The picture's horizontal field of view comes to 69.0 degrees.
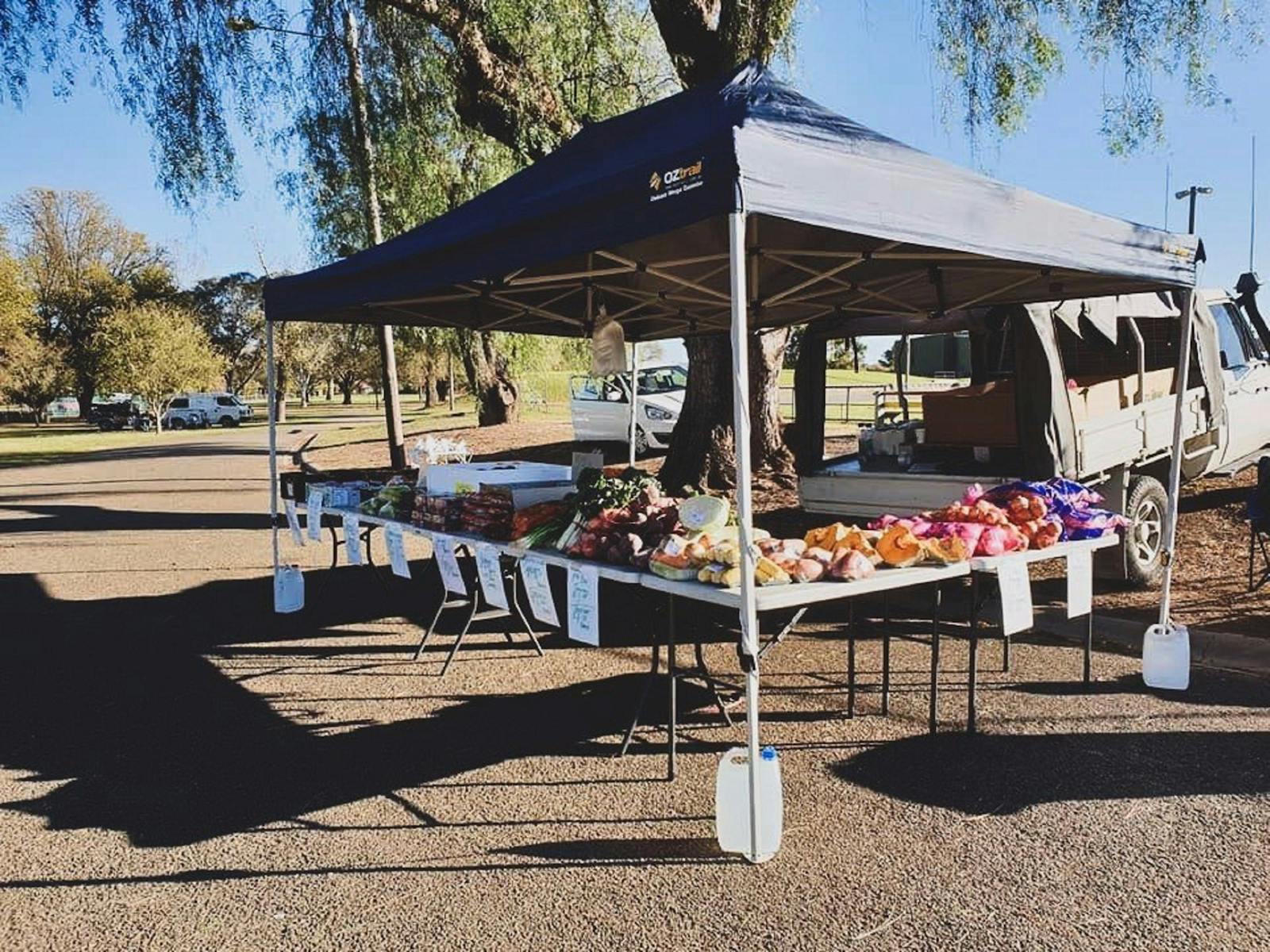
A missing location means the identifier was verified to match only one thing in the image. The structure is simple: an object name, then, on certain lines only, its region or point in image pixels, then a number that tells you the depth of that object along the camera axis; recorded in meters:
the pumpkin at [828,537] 4.09
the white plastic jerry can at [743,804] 3.24
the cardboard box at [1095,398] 6.55
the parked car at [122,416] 49.56
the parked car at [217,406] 51.66
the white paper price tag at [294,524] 7.29
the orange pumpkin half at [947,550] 3.99
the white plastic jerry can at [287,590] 7.16
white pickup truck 6.34
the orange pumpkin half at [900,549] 3.94
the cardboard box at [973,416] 7.14
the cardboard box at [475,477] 5.64
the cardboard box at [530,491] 5.29
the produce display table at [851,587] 3.40
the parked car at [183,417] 50.19
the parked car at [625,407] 16.59
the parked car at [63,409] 68.56
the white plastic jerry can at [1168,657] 4.89
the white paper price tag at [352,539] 6.28
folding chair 6.27
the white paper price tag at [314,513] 6.83
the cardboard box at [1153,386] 7.19
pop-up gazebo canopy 3.29
